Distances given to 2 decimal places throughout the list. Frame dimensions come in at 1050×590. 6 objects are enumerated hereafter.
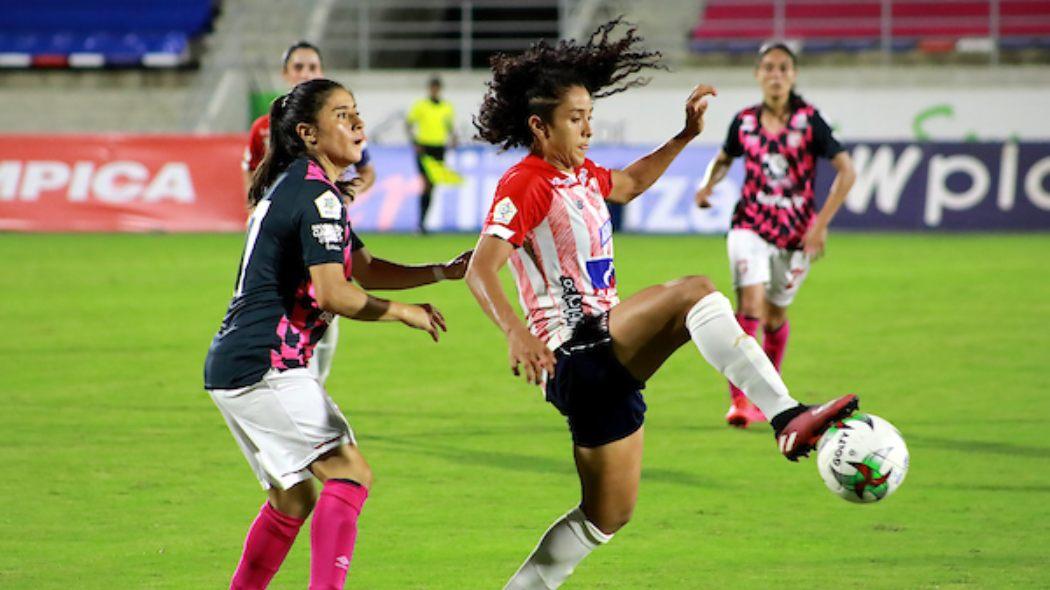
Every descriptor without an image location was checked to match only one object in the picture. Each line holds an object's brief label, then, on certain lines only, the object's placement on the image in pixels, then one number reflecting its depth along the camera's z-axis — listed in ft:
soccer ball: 31.91
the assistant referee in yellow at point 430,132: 156.97
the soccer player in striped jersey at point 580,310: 32.37
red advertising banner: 158.61
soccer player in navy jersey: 32.19
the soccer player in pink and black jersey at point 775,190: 64.80
